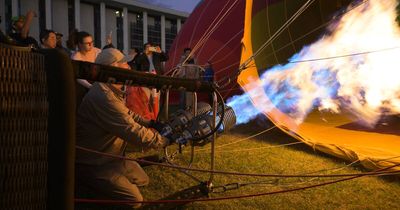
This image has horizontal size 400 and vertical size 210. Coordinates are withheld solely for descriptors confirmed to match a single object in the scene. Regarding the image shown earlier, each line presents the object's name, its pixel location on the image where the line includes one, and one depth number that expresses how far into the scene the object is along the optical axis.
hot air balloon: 3.75
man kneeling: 2.34
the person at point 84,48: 3.96
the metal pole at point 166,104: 3.16
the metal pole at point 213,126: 2.43
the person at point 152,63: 4.86
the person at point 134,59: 5.68
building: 19.06
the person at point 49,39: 4.00
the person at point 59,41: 4.40
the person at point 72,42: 4.34
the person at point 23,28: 3.69
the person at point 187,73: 5.33
